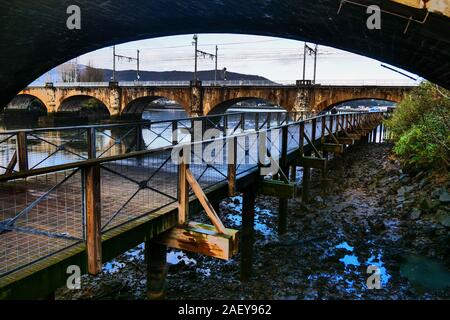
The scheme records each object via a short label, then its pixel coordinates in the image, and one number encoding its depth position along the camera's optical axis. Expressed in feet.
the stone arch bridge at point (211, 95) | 105.50
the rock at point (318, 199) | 45.24
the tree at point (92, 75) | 322.14
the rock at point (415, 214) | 34.56
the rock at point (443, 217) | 30.17
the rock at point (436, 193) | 35.14
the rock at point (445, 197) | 33.06
